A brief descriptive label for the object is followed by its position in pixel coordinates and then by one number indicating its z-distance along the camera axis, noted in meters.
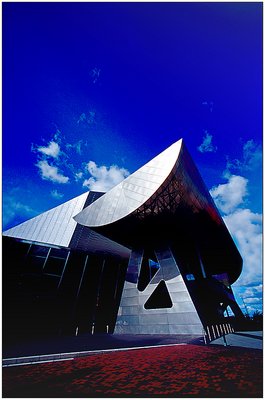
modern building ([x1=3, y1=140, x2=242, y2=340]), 15.76
